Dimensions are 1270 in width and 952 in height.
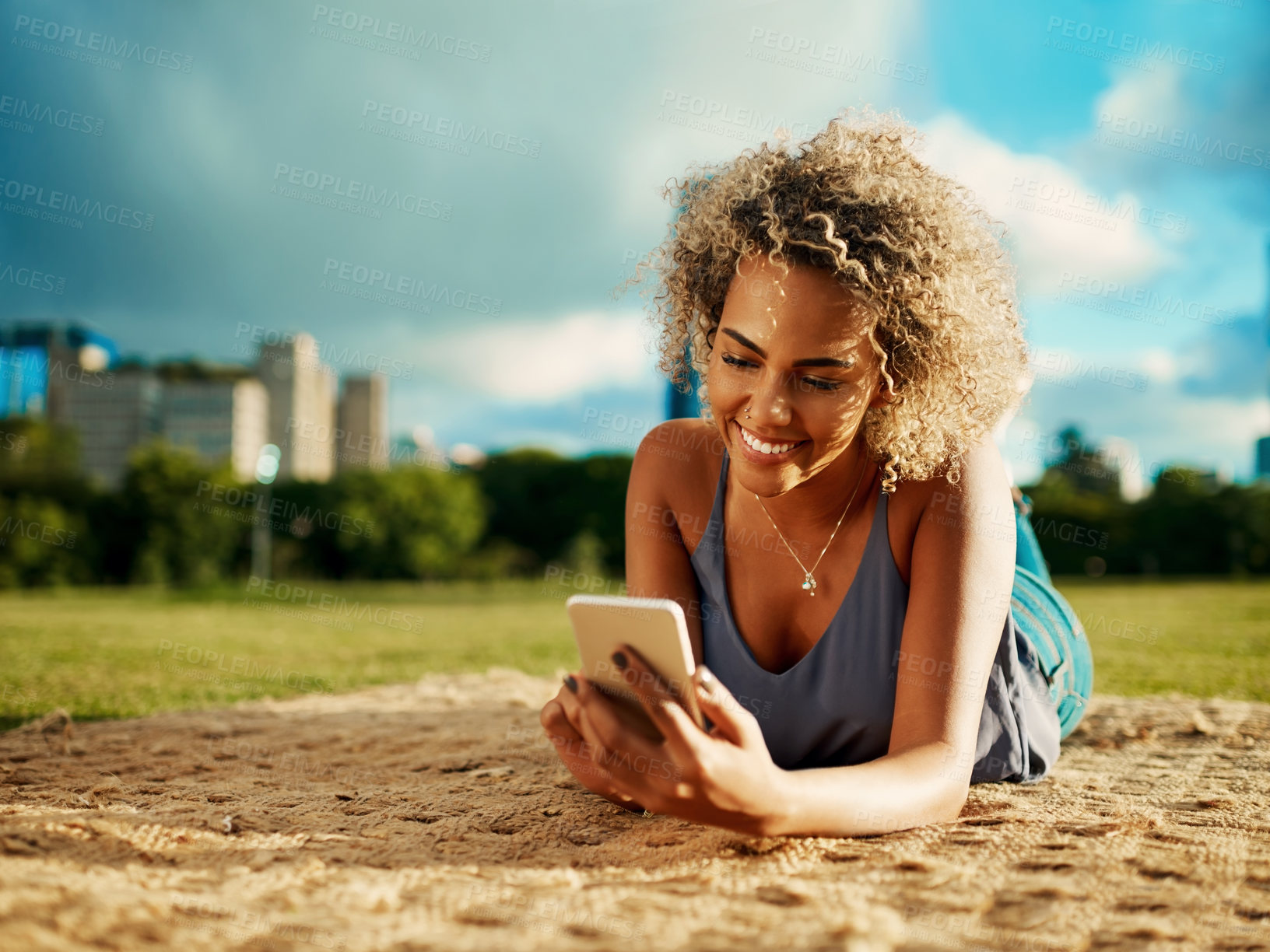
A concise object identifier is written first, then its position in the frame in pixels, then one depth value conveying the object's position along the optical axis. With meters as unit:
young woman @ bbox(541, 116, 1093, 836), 2.19
